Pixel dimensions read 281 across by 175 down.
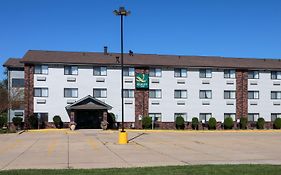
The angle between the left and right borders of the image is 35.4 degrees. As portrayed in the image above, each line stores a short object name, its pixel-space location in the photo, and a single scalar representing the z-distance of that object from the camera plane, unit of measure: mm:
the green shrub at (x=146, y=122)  49062
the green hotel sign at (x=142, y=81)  50562
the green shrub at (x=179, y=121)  50562
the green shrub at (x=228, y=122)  51594
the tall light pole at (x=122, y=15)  26156
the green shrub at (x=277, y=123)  53109
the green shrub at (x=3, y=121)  51509
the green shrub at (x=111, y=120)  49219
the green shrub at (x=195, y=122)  51156
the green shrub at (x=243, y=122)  52156
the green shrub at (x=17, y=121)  48344
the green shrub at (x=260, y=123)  52656
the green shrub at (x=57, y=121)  47875
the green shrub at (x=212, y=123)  51062
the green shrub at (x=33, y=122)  47281
